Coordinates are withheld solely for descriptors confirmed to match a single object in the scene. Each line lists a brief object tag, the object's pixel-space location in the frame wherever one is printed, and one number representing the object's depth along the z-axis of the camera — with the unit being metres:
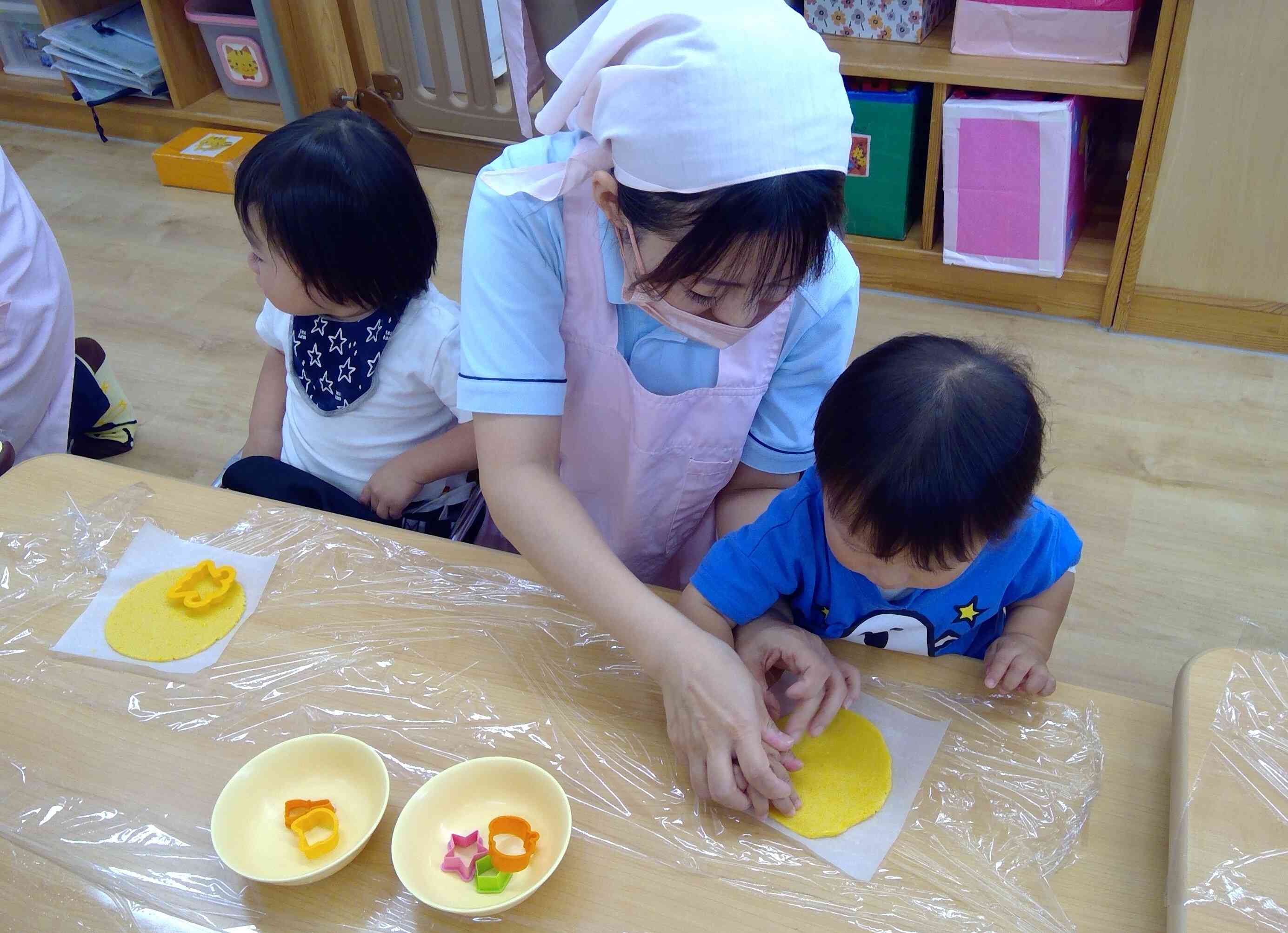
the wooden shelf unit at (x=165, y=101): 2.85
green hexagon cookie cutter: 0.62
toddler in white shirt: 1.04
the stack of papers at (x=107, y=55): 2.89
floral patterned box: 2.00
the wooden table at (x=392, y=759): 0.61
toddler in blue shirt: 0.65
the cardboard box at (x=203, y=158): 2.76
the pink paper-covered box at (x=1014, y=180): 1.87
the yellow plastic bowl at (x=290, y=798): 0.63
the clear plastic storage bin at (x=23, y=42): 3.06
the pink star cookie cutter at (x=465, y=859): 0.63
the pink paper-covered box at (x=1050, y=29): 1.81
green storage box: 2.02
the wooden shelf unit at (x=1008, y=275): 1.82
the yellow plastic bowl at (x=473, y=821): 0.61
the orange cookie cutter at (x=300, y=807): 0.66
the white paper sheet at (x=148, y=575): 0.79
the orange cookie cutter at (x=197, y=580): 0.81
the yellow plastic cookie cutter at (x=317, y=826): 0.64
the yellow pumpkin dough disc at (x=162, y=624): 0.79
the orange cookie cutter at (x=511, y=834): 0.62
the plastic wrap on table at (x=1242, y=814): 0.57
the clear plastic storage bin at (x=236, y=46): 2.79
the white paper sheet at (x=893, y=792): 0.64
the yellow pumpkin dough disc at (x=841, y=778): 0.66
